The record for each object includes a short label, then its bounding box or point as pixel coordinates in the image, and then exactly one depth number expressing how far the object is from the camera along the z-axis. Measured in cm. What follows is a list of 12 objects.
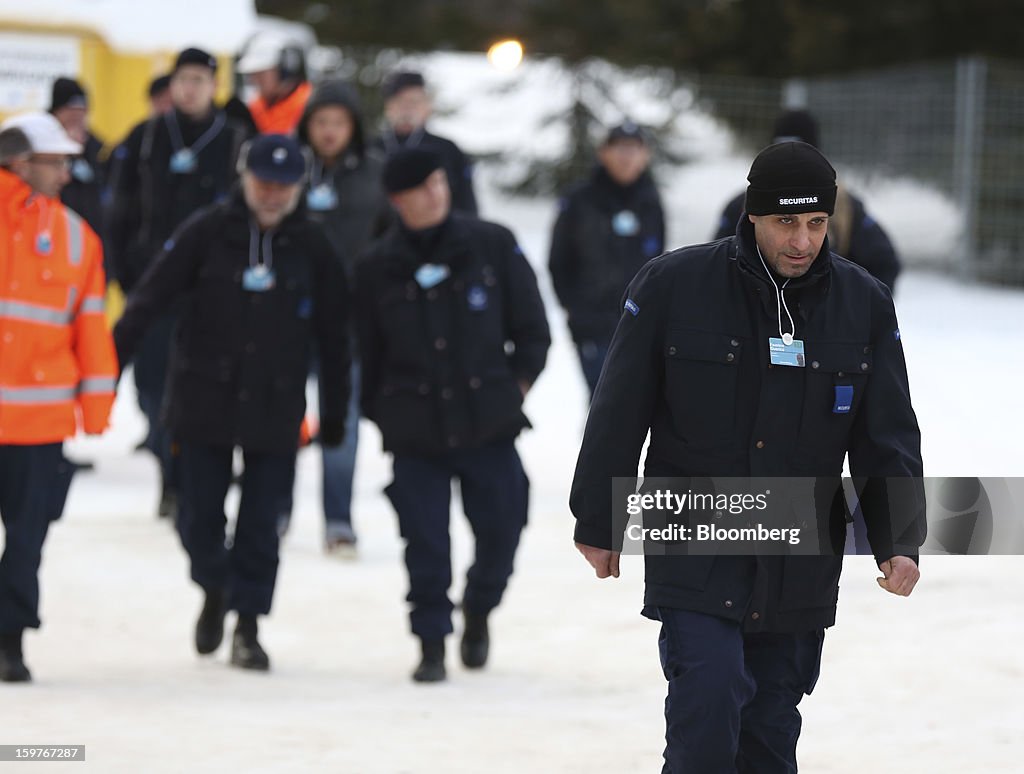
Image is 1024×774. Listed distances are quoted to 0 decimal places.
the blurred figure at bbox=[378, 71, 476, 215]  2020
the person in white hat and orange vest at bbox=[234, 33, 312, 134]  2084
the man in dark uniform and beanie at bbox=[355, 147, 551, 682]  1446
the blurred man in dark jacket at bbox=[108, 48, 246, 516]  2017
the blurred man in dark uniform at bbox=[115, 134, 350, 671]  1484
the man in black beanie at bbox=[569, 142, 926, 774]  925
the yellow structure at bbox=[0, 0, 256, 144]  3025
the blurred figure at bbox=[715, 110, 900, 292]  1617
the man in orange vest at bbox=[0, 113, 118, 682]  1372
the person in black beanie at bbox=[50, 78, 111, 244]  2095
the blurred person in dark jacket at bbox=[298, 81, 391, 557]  1908
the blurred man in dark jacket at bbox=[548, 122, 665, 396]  2191
